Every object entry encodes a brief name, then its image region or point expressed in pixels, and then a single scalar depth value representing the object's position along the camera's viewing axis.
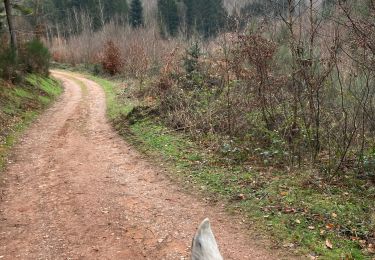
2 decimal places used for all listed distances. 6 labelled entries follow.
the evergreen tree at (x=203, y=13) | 49.54
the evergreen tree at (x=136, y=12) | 56.41
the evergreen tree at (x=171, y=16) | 53.34
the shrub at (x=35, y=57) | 20.53
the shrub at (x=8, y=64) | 15.78
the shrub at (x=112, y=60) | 28.92
